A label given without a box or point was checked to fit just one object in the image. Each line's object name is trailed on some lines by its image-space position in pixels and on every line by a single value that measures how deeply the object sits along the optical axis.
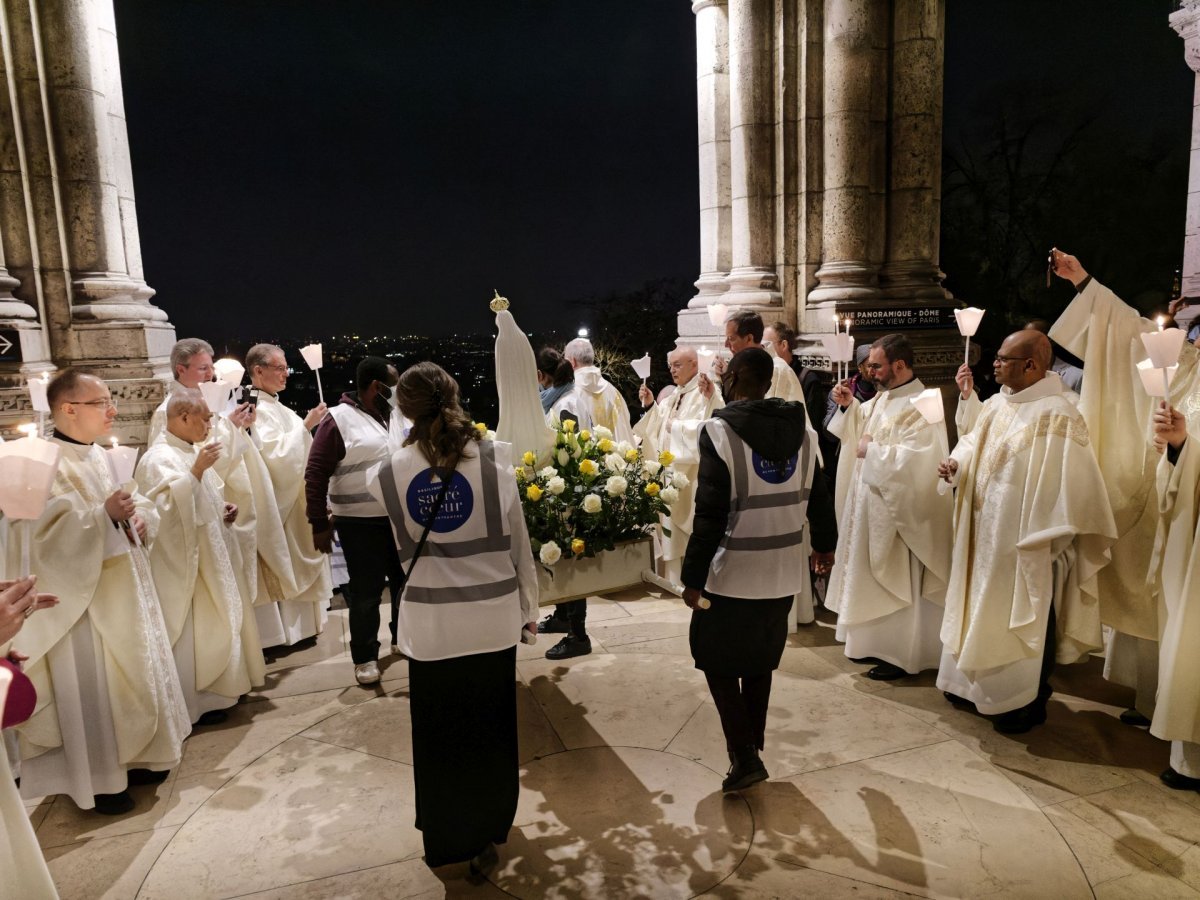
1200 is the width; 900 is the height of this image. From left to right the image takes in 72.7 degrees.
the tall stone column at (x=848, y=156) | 6.96
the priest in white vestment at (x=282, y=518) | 5.31
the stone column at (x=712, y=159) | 8.11
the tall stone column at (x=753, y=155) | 7.40
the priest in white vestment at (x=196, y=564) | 4.24
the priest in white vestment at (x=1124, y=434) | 4.21
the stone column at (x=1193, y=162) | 7.51
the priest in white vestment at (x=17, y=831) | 2.15
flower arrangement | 3.58
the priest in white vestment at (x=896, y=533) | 4.78
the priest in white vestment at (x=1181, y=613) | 3.65
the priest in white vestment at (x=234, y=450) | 5.02
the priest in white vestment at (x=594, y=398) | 6.52
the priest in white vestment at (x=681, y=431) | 5.92
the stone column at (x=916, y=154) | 7.00
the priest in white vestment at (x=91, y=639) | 3.54
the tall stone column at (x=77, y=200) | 5.56
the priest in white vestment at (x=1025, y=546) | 4.00
